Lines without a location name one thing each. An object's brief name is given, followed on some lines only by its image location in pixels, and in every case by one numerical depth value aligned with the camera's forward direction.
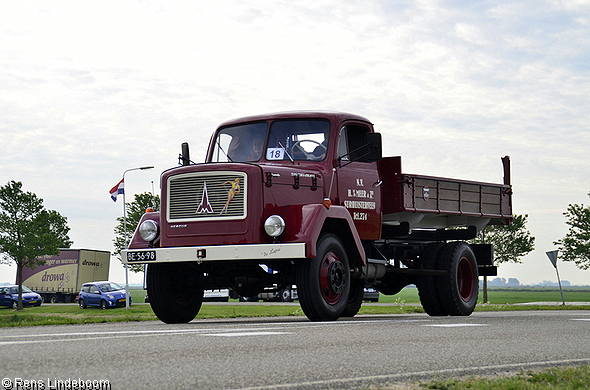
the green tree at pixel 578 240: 43.09
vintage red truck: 10.25
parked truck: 50.56
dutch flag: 41.62
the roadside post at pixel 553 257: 30.26
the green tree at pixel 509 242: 42.25
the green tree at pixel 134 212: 50.03
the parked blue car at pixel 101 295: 40.38
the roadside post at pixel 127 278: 39.71
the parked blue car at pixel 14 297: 46.31
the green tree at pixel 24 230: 46.78
